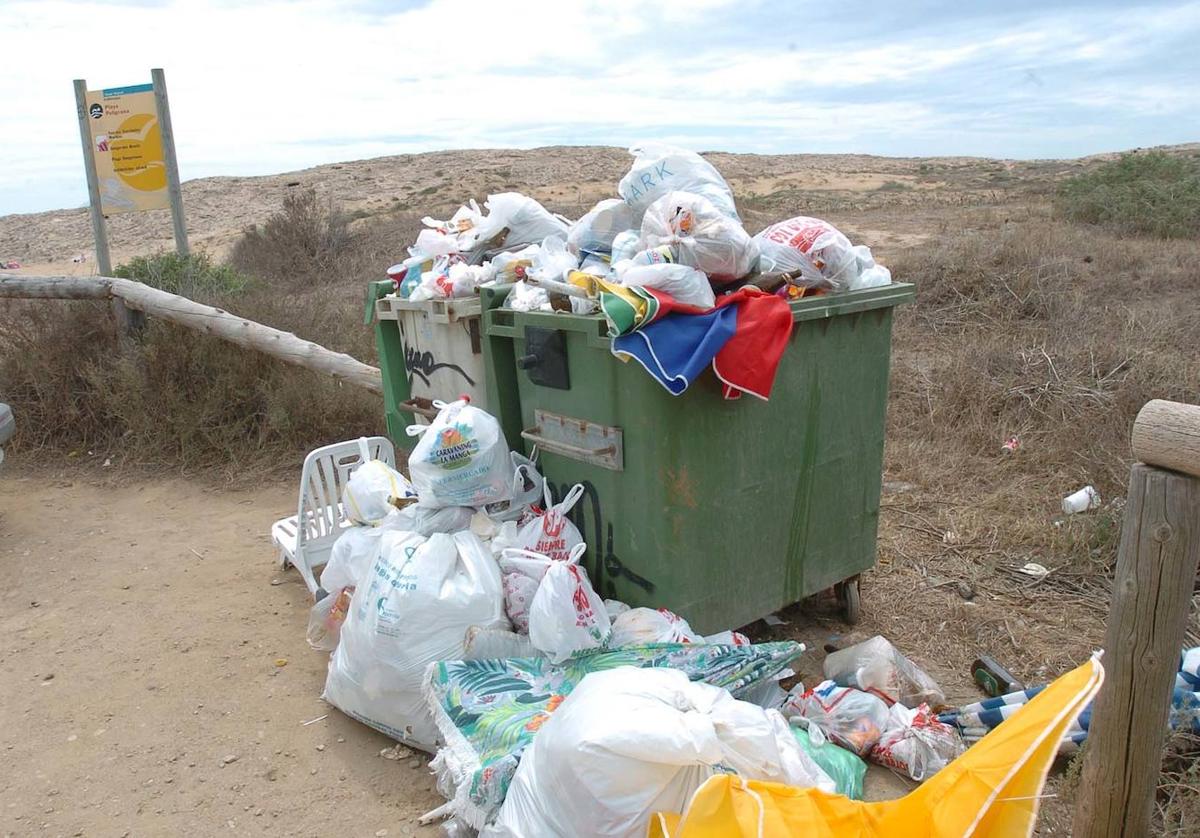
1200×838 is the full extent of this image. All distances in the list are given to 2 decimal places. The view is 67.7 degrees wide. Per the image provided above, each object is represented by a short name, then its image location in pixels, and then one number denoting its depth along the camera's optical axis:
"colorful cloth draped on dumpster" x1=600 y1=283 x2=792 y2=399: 2.56
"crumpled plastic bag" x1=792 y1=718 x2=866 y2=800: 2.48
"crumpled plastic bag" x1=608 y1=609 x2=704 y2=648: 2.76
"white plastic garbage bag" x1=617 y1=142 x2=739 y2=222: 3.25
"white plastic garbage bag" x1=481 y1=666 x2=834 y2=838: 1.98
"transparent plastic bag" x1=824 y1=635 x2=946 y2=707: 2.88
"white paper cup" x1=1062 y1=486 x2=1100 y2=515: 4.12
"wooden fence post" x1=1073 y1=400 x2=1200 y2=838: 1.83
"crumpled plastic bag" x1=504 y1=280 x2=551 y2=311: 3.07
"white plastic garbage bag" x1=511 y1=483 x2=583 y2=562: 2.99
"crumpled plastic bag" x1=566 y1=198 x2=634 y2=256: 3.40
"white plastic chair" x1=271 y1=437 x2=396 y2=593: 3.87
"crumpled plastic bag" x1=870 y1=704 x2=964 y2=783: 2.56
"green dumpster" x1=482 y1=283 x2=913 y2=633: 2.79
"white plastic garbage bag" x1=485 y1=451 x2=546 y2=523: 3.17
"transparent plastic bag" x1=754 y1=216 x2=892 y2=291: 3.01
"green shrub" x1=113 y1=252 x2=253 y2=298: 7.27
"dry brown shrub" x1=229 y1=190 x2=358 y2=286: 12.73
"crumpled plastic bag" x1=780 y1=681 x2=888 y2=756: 2.66
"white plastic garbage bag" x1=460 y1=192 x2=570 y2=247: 3.70
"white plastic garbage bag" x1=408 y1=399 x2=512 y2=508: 3.03
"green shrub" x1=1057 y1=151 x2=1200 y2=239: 11.24
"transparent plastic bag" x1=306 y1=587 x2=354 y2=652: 3.31
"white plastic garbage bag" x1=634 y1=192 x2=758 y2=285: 2.84
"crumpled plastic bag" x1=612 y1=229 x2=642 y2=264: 3.12
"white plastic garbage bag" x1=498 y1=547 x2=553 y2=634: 2.87
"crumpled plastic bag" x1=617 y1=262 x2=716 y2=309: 2.67
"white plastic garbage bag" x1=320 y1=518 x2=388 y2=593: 3.29
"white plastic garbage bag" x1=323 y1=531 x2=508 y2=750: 2.74
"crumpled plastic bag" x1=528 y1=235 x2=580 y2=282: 3.22
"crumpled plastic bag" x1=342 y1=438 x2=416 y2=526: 3.56
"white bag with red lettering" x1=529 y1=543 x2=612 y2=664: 2.68
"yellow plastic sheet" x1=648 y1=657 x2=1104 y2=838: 1.62
